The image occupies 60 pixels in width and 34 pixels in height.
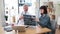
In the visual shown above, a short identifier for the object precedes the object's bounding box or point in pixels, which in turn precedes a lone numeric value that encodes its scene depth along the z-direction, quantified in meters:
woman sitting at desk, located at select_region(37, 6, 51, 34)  2.28
